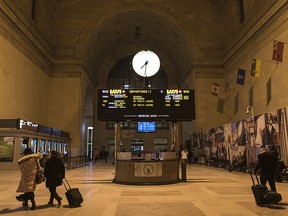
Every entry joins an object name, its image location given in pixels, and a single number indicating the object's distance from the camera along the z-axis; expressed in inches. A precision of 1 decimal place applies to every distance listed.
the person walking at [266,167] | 316.2
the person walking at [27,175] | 290.0
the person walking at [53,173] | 307.4
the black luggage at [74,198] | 291.6
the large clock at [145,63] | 484.1
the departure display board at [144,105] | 501.7
